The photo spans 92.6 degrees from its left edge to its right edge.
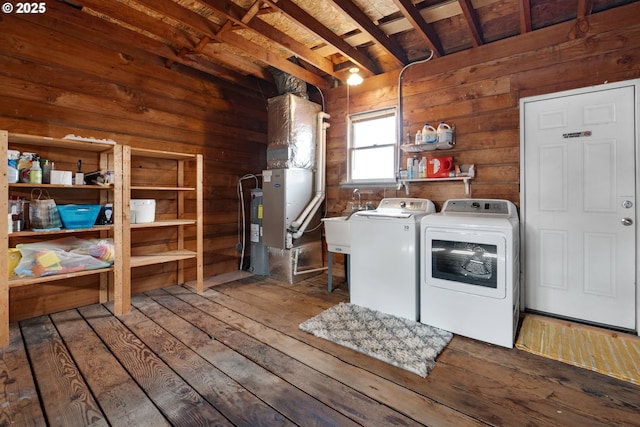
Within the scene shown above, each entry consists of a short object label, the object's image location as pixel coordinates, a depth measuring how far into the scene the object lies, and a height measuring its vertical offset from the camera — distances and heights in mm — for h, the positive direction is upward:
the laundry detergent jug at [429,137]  3084 +787
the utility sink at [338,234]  3246 -215
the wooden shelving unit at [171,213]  2752 +57
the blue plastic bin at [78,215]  2479 +3
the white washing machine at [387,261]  2611 -425
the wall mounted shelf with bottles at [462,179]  2959 +346
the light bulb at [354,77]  3341 +1504
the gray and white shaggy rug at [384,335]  2010 -922
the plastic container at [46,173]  2453 +342
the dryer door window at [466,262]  2250 -376
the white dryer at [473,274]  2182 -463
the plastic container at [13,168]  2221 +354
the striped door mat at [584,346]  1913 -941
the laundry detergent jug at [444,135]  3020 +779
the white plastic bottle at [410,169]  3299 +487
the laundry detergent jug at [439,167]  3084 +482
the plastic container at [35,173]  2346 +328
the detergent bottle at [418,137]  3193 +808
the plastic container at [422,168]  3224 +487
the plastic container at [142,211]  2934 +41
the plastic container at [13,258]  2320 -327
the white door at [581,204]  2381 +76
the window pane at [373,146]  3648 +846
